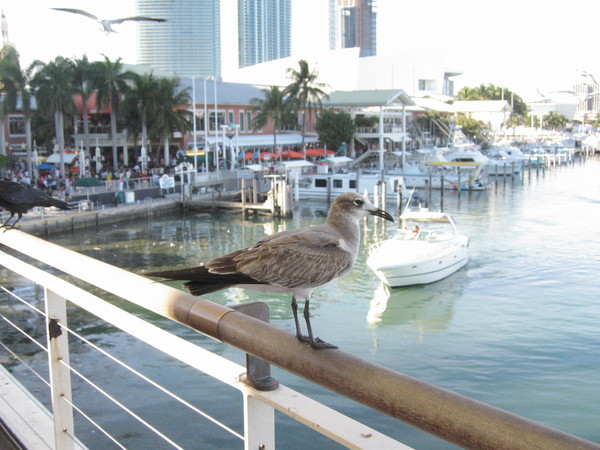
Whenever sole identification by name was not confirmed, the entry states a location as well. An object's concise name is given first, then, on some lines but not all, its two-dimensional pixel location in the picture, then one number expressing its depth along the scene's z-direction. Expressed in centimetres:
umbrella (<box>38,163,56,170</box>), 3866
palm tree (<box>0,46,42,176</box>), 3753
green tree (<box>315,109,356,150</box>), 6044
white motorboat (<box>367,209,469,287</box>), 2084
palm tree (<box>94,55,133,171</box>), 4450
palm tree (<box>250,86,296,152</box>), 5550
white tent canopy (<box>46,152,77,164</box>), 4141
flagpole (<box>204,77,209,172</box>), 4793
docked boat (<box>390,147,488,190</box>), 5138
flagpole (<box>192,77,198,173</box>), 4403
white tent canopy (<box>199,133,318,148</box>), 5246
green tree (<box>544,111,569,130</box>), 12012
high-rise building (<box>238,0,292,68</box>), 16875
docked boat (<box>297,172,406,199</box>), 4569
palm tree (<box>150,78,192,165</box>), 4622
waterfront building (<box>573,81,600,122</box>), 17176
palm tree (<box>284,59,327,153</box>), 5647
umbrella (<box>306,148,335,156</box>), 5662
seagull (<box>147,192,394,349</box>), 261
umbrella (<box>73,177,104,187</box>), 3419
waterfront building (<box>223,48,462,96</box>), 9512
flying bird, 1494
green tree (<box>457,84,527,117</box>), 10400
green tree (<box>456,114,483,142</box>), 8112
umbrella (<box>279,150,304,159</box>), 5428
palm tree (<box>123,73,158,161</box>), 4603
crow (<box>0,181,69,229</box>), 616
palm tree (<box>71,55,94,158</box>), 4409
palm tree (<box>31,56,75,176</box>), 3953
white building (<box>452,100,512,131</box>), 8612
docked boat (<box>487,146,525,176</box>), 6222
